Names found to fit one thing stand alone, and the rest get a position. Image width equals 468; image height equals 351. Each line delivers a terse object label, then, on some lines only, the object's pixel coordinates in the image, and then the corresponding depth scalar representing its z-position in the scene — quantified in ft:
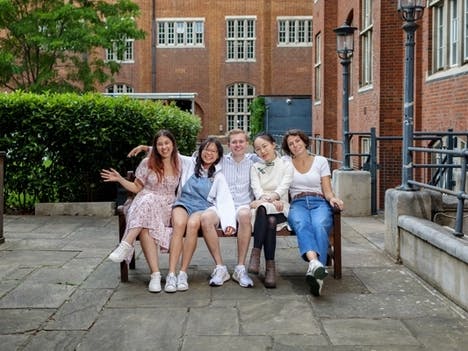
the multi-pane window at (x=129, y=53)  126.52
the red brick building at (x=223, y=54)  125.90
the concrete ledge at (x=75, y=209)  34.58
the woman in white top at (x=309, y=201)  18.74
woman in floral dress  18.88
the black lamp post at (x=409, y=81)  23.32
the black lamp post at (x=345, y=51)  38.78
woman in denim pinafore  18.94
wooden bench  19.62
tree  70.74
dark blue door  105.40
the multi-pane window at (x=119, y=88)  126.82
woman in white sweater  19.20
